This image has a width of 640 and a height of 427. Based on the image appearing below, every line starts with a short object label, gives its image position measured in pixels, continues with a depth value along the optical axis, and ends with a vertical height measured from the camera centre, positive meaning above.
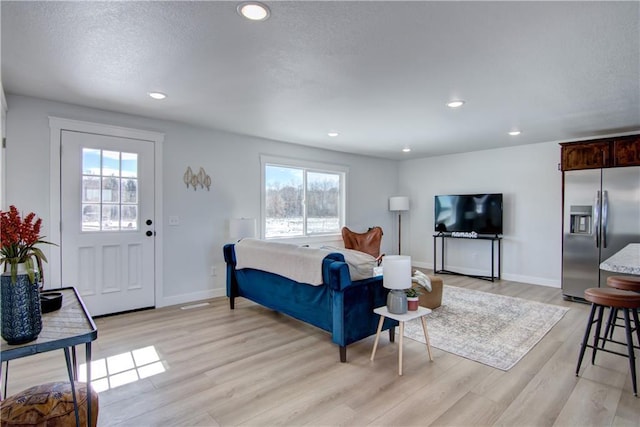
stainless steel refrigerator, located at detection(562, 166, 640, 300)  4.31 -0.10
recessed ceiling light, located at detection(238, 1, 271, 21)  1.84 +1.13
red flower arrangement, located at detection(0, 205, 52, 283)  1.29 -0.12
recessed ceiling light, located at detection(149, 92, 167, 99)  3.25 +1.13
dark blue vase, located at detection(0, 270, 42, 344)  1.23 -0.37
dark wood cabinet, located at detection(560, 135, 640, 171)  4.30 +0.80
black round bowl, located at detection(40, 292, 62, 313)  1.62 -0.46
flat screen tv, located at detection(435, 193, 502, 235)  5.99 -0.02
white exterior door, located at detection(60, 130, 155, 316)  3.71 -0.12
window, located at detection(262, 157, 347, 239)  5.53 +0.23
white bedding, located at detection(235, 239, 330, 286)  2.92 -0.47
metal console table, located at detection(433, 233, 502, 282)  5.97 -0.75
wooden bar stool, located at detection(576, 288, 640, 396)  2.40 -0.67
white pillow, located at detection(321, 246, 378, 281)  2.84 -0.45
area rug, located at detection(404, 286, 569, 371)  3.01 -1.23
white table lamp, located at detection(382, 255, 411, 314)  2.64 -0.53
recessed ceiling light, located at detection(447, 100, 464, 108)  3.49 +1.14
